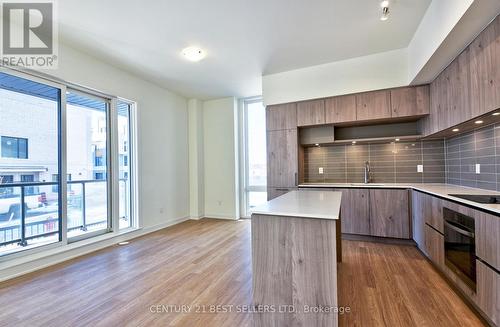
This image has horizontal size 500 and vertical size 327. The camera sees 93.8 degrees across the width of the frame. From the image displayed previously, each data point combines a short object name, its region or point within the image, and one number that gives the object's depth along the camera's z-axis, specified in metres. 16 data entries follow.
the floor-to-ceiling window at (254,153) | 5.58
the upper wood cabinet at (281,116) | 4.17
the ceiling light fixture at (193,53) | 3.35
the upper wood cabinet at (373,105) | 3.55
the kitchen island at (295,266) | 1.54
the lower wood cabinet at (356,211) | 3.59
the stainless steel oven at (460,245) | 1.89
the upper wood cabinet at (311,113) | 3.96
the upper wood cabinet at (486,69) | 1.79
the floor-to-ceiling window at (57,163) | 2.80
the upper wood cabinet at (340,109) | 3.75
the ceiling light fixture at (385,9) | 2.39
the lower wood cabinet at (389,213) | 3.38
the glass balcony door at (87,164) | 3.42
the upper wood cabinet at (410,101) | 3.33
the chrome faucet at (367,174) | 4.00
